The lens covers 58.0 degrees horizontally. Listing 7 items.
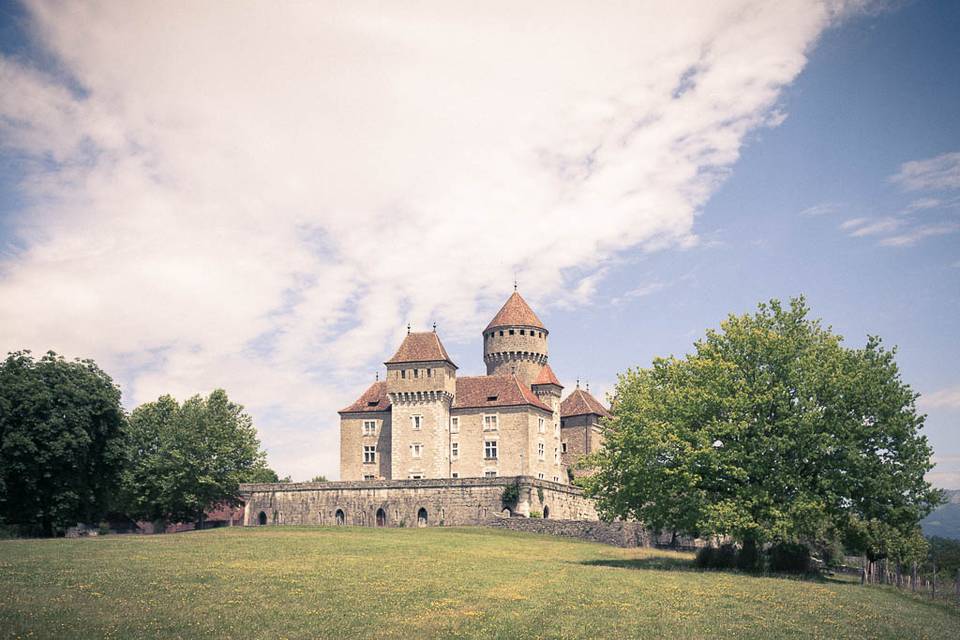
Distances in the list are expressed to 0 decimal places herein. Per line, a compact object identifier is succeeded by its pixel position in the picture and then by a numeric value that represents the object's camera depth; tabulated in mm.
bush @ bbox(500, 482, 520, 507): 75312
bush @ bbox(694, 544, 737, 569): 43625
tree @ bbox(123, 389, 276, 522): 76812
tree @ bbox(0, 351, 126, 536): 58906
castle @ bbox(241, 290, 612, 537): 77938
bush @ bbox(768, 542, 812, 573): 42875
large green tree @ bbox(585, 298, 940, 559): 41438
